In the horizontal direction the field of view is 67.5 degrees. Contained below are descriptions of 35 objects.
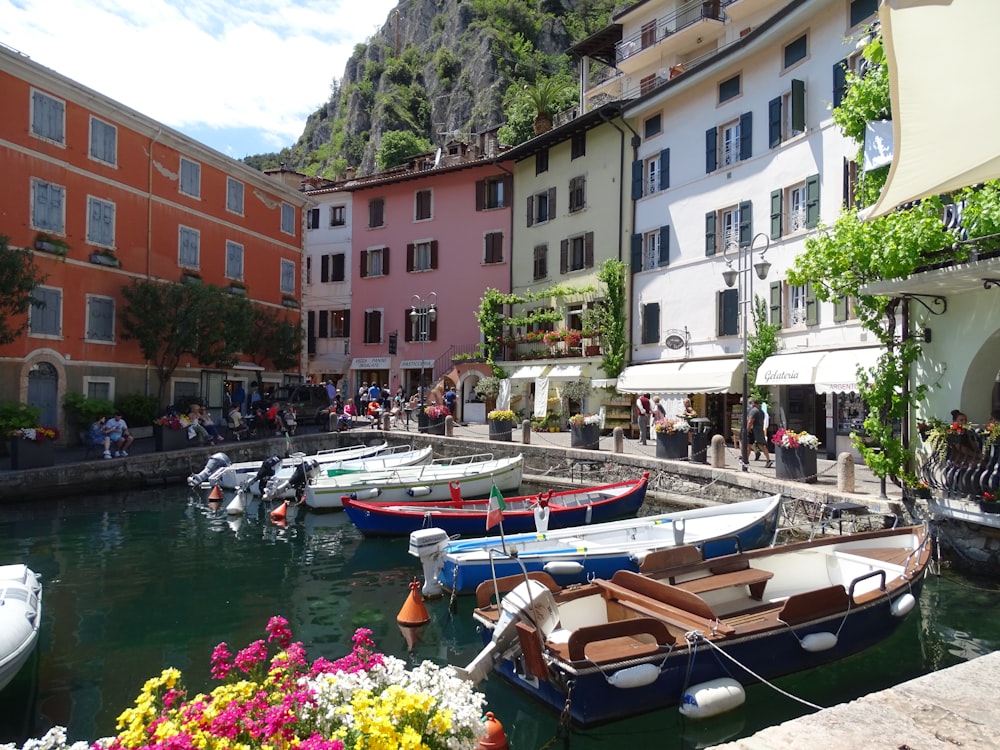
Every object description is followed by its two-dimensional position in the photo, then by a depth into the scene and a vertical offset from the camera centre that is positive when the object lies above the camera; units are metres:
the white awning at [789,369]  20.39 +0.44
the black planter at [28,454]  18.92 -1.95
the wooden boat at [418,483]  18.81 -2.65
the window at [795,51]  22.41 +10.10
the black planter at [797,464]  16.16 -1.73
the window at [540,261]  34.47 +5.60
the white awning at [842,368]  19.05 +0.44
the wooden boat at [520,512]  15.11 -2.74
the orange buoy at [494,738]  6.02 -2.92
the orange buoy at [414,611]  10.56 -3.29
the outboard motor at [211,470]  21.42 -2.65
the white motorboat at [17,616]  7.23 -2.51
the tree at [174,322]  26.53 +2.06
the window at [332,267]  43.34 +6.56
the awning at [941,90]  3.51 +1.47
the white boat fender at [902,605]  8.77 -2.59
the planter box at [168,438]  23.53 -1.91
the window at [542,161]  34.62 +10.29
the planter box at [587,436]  24.00 -1.73
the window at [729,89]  25.25 +10.08
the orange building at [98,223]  23.42 +5.65
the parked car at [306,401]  31.45 -0.90
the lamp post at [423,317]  38.31 +3.31
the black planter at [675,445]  20.80 -1.72
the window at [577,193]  32.12 +8.20
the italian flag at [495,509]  8.71 -1.54
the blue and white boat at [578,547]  11.22 -2.59
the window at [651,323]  28.11 +2.29
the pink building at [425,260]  37.62 +6.39
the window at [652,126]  28.91 +10.05
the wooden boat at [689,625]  7.04 -2.57
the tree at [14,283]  20.16 +2.57
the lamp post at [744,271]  23.86 +3.64
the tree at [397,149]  63.19 +19.66
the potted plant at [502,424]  26.23 -1.49
